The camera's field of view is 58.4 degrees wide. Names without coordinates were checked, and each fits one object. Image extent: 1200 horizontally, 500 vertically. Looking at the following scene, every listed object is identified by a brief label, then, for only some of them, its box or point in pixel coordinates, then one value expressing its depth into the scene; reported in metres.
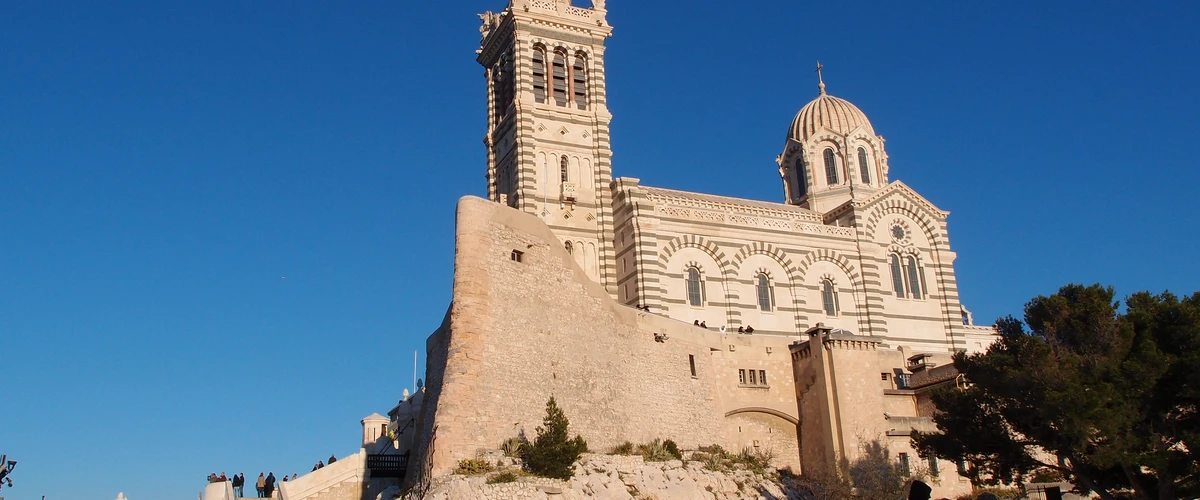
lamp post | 31.05
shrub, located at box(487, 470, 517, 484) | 23.86
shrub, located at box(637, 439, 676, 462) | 28.50
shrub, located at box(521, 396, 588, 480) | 24.78
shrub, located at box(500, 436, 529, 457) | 25.02
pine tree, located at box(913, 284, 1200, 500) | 24.66
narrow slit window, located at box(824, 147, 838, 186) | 48.18
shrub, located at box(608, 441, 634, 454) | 27.97
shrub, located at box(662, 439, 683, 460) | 29.23
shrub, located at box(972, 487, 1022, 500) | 31.30
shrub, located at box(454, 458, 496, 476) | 23.94
